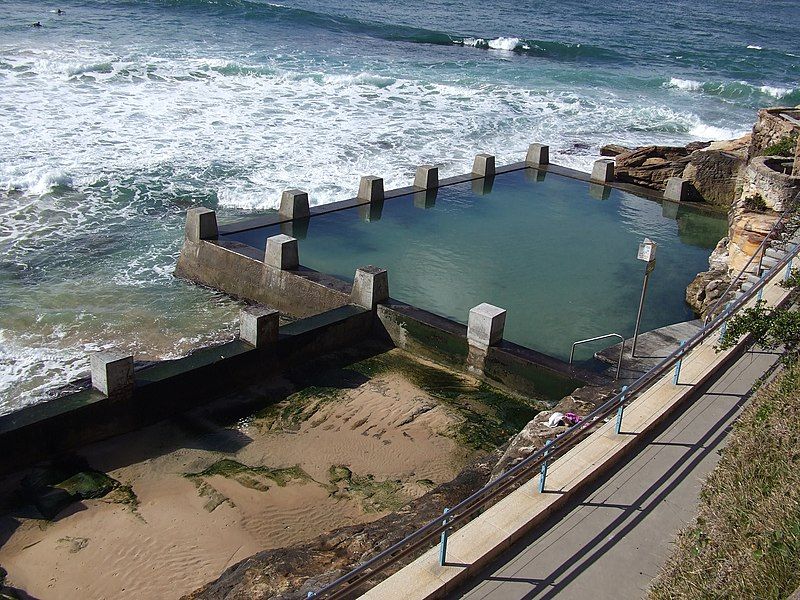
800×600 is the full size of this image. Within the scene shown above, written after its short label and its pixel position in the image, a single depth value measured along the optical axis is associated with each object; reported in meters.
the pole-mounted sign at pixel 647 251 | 11.32
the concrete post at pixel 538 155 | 24.28
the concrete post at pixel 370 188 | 19.95
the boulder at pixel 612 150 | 29.43
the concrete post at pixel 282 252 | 15.68
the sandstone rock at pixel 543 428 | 9.53
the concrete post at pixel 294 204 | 18.59
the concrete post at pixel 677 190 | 22.11
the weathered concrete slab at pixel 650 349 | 12.77
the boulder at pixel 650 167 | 23.50
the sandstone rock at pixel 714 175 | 21.88
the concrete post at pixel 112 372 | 11.54
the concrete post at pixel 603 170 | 23.16
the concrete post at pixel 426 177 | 21.34
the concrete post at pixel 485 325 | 13.26
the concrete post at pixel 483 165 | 22.81
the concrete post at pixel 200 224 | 17.05
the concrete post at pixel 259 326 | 13.14
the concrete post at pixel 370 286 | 14.59
